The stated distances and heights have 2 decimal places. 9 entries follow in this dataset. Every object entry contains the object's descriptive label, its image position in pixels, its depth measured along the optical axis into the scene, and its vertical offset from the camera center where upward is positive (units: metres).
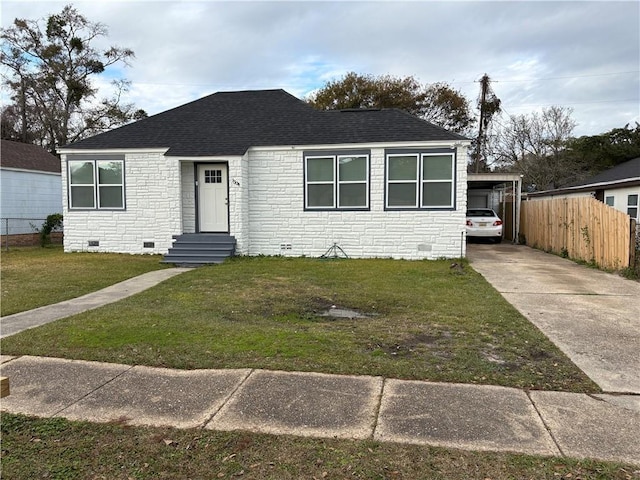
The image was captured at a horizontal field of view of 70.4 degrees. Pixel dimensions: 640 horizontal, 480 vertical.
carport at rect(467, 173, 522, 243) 18.42 +1.23
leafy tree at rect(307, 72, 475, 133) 33.56 +9.19
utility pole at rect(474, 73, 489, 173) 30.82 +7.86
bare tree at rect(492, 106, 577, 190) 33.41 +5.39
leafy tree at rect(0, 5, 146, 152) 30.00 +9.26
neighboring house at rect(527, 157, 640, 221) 15.00 +1.22
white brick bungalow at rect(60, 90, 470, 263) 13.12 +1.04
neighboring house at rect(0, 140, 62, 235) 18.27 +1.45
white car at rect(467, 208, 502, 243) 18.66 -0.25
